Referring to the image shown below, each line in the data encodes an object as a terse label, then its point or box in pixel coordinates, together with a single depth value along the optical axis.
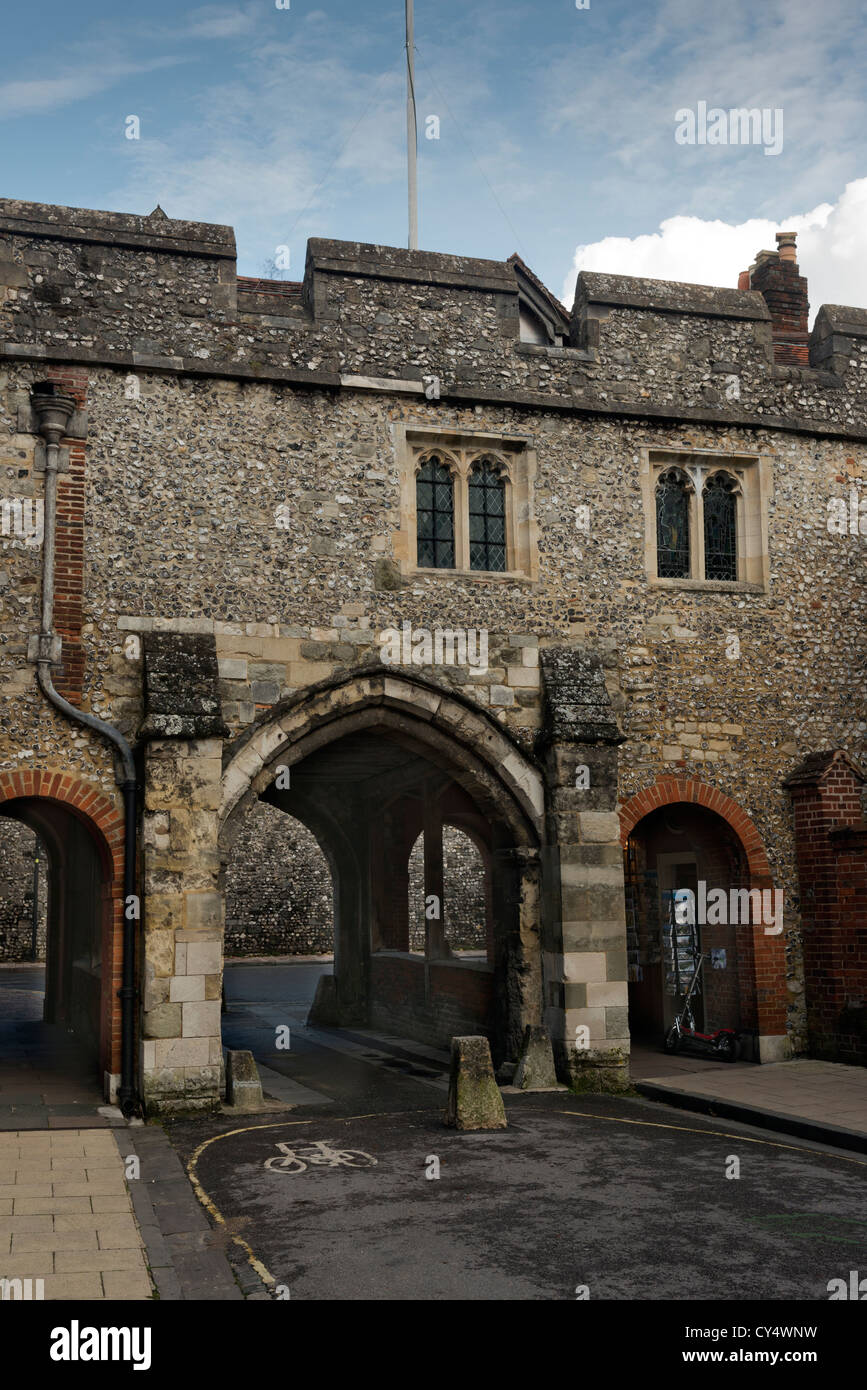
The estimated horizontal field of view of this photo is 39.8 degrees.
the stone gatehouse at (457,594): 10.17
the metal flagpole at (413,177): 13.85
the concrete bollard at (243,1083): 9.81
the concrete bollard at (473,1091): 9.00
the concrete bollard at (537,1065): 10.53
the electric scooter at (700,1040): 12.20
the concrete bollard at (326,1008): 17.06
